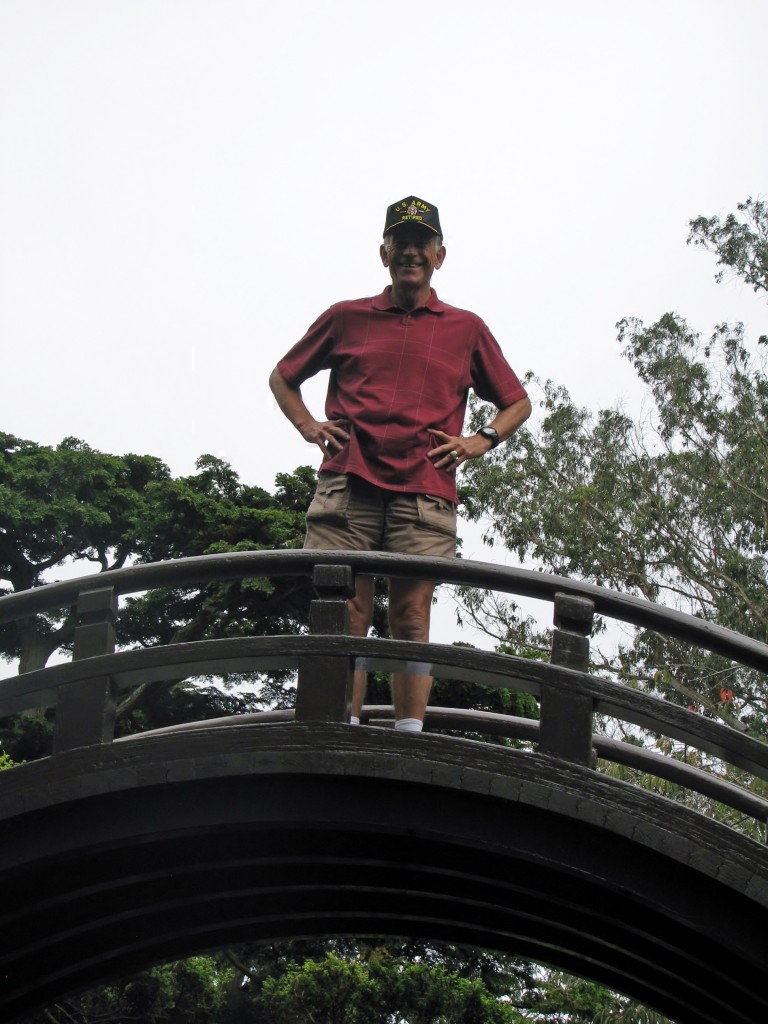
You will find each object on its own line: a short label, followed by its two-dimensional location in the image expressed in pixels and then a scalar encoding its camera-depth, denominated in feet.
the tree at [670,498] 59.26
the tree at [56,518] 66.95
